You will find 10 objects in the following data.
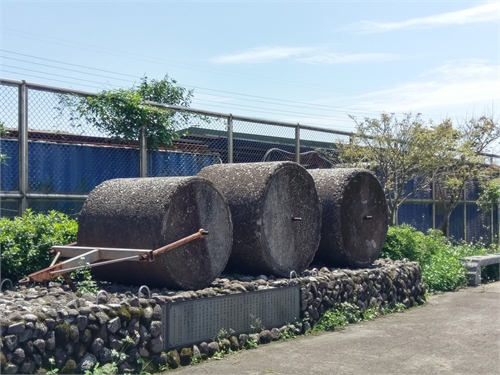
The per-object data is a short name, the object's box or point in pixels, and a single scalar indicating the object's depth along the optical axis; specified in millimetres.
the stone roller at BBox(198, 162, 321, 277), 8594
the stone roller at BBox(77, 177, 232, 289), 7250
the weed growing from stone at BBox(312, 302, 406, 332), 8820
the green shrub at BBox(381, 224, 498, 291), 12570
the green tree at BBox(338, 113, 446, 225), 14328
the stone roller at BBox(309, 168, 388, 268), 10102
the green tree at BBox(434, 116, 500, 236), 16438
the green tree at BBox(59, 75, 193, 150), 9695
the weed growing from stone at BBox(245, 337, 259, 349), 7629
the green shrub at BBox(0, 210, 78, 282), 7581
